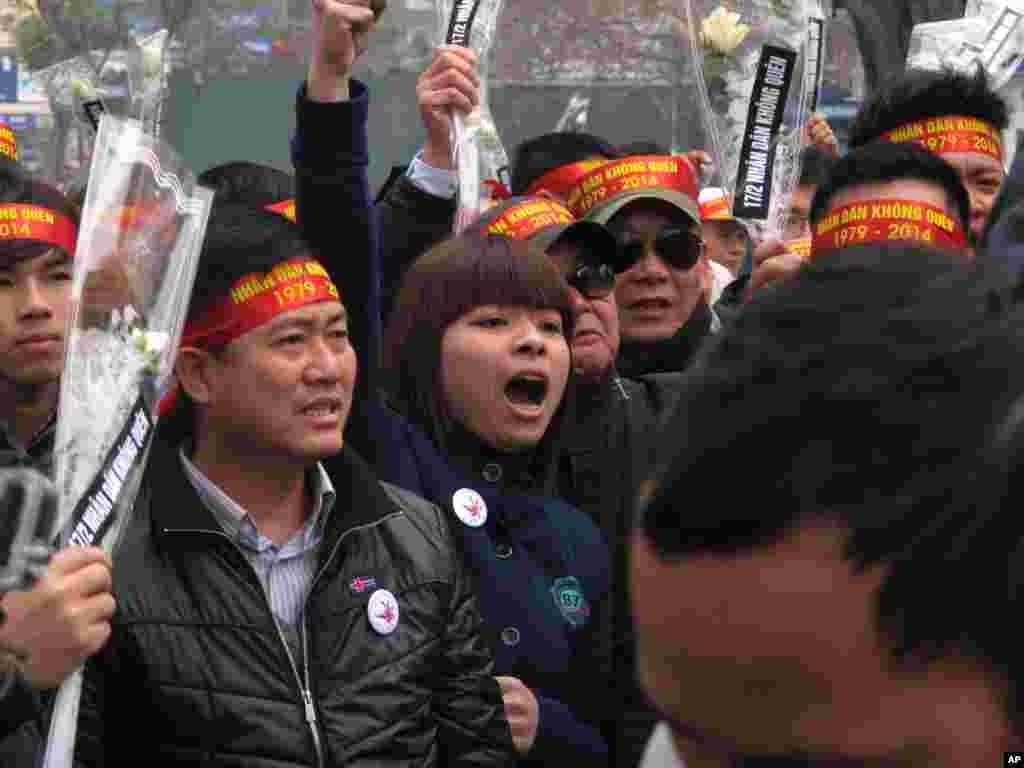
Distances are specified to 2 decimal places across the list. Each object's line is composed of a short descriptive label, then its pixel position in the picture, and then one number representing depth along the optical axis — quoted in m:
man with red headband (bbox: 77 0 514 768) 2.66
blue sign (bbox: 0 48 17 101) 10.99
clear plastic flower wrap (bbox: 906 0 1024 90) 4.45
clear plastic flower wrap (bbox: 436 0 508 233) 4.03
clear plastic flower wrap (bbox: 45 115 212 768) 2.20
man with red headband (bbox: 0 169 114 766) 2.21
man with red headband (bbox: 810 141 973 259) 3.52
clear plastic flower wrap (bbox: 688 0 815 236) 4.38
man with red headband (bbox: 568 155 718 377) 4.42
